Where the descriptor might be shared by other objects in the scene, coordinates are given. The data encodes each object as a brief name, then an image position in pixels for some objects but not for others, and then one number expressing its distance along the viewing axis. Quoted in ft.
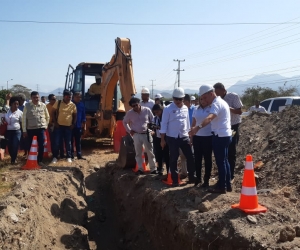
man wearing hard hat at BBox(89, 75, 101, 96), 50.55
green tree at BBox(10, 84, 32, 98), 207.05
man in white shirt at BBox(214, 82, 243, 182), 23.76
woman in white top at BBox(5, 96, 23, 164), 34.91
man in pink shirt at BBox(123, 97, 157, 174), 29.12
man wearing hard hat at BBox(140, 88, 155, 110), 31.17
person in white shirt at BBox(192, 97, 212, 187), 22.34
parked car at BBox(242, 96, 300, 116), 53.93
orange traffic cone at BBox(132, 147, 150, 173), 30.63
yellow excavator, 40.32
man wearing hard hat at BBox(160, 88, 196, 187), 24.13
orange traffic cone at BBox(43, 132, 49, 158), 40.41
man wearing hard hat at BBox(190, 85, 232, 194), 20.57
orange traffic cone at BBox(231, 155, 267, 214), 17.80
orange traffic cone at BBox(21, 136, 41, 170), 33.18
